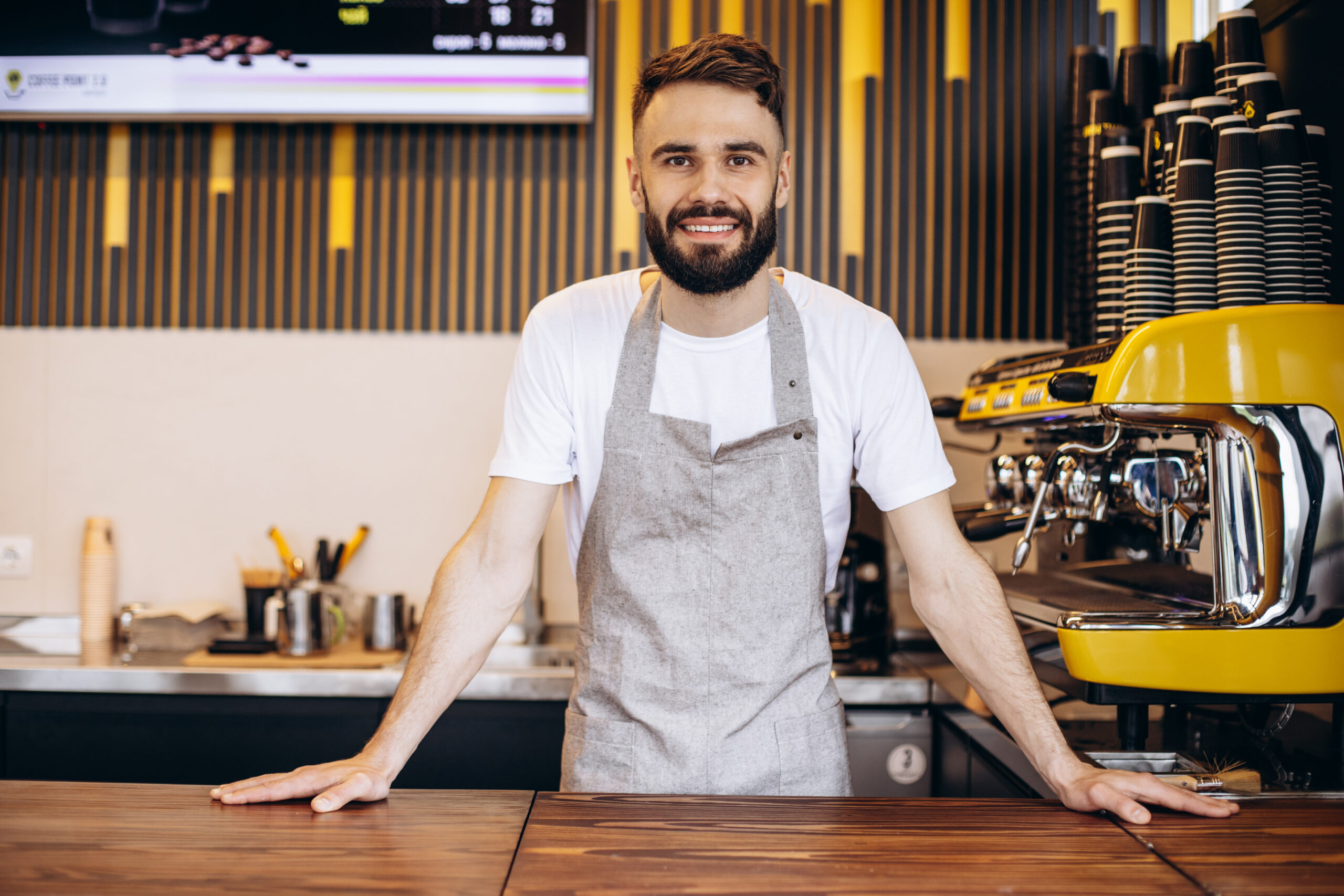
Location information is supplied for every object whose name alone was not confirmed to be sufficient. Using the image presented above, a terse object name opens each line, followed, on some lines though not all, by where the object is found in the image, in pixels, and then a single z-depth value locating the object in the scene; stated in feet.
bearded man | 4.17
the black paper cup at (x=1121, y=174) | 5.87
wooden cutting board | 6.60
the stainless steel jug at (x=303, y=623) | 6.87
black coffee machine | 6.78
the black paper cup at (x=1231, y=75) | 5.34
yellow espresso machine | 4.00
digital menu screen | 7.49
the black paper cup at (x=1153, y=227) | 5.42
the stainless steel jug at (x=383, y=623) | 7.14
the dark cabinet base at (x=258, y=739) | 6.30
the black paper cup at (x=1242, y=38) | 5.35
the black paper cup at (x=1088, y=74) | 6.84
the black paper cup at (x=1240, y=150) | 4.91
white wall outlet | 7.78
